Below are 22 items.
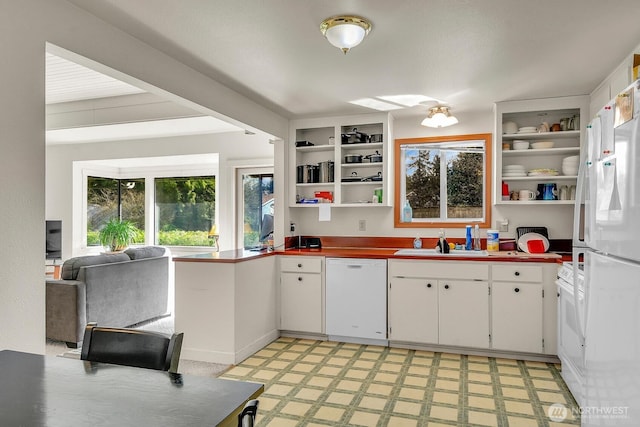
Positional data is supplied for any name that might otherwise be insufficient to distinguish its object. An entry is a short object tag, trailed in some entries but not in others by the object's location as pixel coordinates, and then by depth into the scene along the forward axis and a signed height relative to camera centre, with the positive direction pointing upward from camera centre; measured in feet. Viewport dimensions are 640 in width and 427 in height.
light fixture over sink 13.89 +3.02
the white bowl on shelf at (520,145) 13.72 +2.12
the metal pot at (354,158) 15.44 +1.90
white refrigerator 5.07 -0.72
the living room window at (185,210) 21.40 +0.04
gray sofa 12.89 -2.64
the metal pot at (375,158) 15.16 +1.88
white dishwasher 13.58 -2.80
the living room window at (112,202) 22.58 +0.45
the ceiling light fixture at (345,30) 7.91 +3.38
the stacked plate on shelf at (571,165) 13.20 +1.45
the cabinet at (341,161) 15.07 +1.83
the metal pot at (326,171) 15.56 +1.45
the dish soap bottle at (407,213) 15.53 -0.05
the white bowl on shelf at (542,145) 13.51 +2.11
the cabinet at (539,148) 13.21 +2.00
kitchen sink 13.39 -1.30
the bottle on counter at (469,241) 14.33 -0.96
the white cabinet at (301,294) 14.23 -2.74
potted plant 21.03 -1.23
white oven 8.84 -2.76
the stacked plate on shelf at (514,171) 13.71 +1.30
